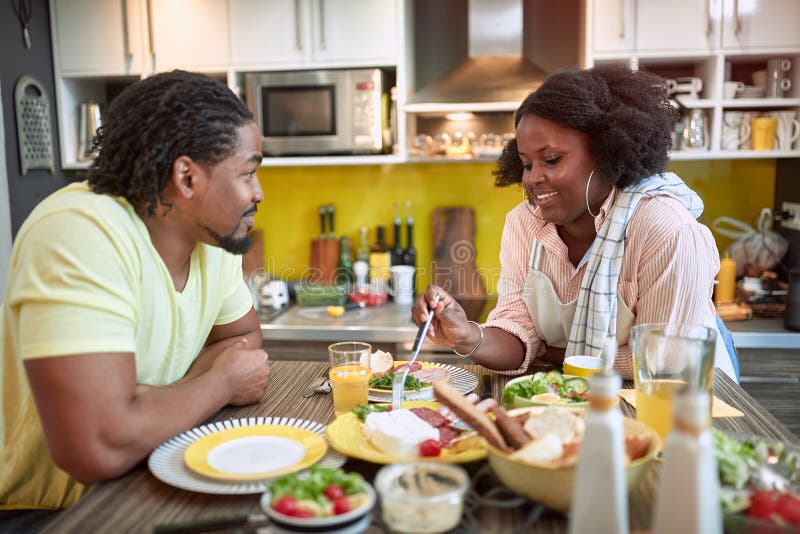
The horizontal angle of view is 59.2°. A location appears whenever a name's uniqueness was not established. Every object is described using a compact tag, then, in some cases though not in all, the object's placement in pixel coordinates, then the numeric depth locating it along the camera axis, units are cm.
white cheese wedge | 110
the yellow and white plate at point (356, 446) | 108
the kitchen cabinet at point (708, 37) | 282
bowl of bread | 92
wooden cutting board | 349
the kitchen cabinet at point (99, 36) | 314
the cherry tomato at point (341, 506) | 89
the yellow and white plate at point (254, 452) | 108
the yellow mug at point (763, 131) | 292
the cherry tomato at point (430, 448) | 109
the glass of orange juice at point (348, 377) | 136
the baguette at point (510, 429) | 103
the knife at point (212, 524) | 92
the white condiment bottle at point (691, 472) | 72
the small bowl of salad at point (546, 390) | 124
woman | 168
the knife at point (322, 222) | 357
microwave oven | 305
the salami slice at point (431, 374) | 152
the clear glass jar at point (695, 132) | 294
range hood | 303
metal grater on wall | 304
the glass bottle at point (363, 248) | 353
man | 109
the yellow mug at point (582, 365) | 142
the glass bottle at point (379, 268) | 344
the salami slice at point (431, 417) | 119
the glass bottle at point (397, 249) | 350
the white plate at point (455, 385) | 142
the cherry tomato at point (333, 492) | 92
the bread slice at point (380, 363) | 155
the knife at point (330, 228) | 356
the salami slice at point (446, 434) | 115
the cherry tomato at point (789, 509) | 83
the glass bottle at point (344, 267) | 352
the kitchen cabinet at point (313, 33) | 302
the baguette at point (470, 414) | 101
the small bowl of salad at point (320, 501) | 87
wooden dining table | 94
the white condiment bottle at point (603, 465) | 76
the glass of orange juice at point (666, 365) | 110
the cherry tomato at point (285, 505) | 88
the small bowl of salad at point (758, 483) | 84
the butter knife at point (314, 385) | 151
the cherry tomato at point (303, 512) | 87
